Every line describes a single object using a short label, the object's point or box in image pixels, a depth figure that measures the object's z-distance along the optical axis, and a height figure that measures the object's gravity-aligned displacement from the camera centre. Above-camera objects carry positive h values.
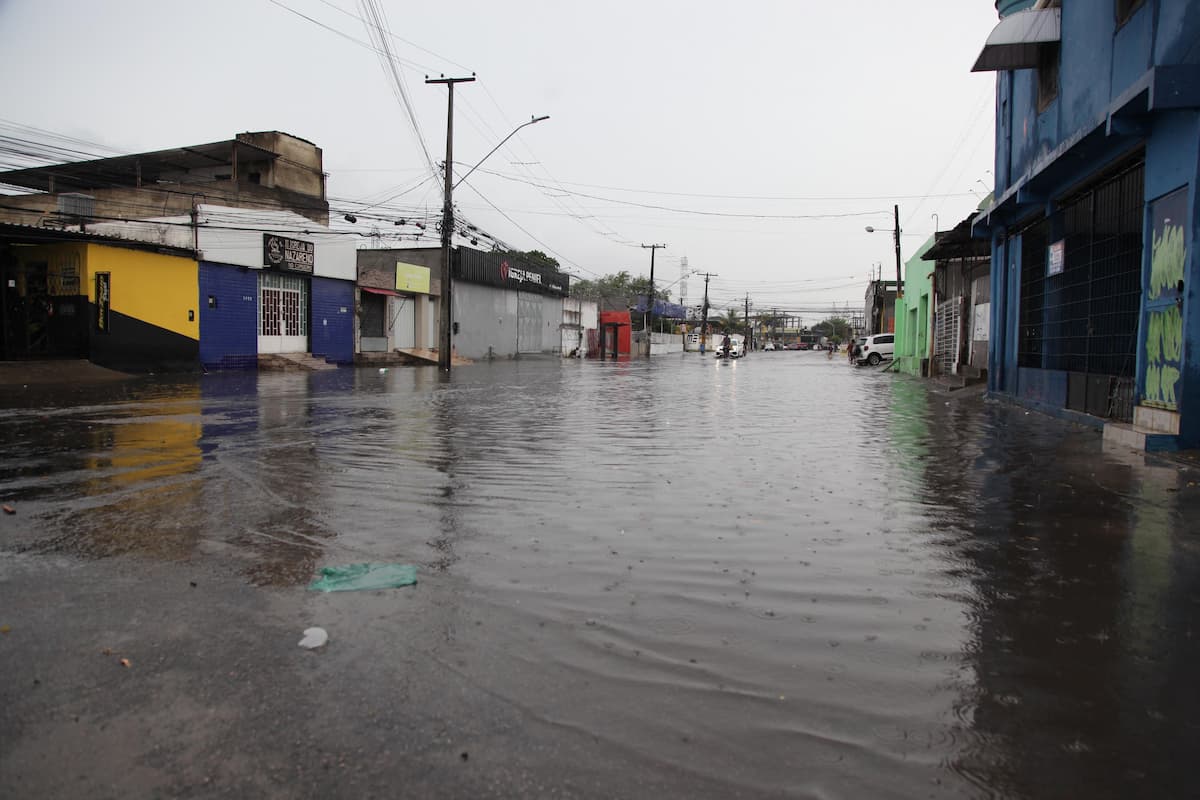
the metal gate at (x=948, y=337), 24.36 +0.66
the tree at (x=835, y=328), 157.30 +5.59
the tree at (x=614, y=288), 99.23 +8.66
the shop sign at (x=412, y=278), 38.41 +3.42
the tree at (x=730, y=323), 130.76 +5.11
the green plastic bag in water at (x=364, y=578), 4.00 -1.21
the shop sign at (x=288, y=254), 29.28 +3.46
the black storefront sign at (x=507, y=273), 44.66 +4.76
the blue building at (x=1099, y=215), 8.66 +2.21
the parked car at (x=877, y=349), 48.03 +0.39
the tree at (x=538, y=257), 81.56 +9.72
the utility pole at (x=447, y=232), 29.00 +4.23
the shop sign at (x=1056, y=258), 13.49 +1.74
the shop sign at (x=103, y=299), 23.59 +1.26
